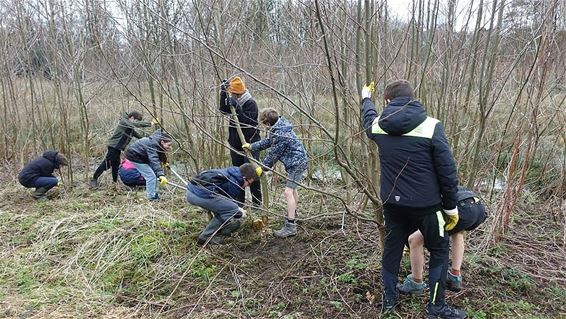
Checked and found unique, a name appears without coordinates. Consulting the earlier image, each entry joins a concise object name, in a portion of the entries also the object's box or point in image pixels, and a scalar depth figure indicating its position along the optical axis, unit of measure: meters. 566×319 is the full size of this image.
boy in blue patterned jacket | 4.38
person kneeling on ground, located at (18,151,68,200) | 6.39
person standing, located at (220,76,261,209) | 4.65
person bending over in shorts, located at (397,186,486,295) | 3.16
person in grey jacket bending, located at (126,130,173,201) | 5.84
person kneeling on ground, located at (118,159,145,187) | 6.85
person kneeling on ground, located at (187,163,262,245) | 4.18
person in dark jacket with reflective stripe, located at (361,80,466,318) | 2.84
